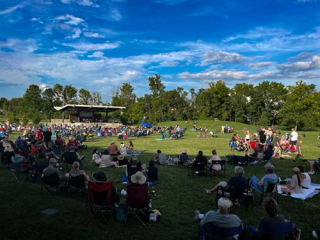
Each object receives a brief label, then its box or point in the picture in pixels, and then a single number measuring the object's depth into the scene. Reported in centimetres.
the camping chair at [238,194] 565
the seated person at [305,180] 706
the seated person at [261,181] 613
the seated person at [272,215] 339
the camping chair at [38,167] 796
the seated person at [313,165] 927
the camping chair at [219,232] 338
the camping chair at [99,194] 500
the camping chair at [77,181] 640
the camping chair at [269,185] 600
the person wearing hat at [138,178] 541
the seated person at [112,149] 1334
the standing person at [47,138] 1286
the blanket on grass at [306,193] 658
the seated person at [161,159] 1098
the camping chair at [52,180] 658
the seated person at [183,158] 1105
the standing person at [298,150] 1259
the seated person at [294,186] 671
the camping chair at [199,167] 898
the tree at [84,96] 8053
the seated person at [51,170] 659
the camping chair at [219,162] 870
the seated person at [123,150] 1316
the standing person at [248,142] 1582
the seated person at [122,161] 1047
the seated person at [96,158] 1083
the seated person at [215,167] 878
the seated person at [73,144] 1337
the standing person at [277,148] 1322
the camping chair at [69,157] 988
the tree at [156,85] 7256
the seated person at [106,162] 1048
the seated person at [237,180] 562
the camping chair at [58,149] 1259
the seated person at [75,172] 643
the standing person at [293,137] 1372
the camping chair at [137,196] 502
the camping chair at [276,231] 331
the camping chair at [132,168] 780
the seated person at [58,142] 1324
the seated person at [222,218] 342
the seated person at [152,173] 789
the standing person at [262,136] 1425
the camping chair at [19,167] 803
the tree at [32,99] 6336
